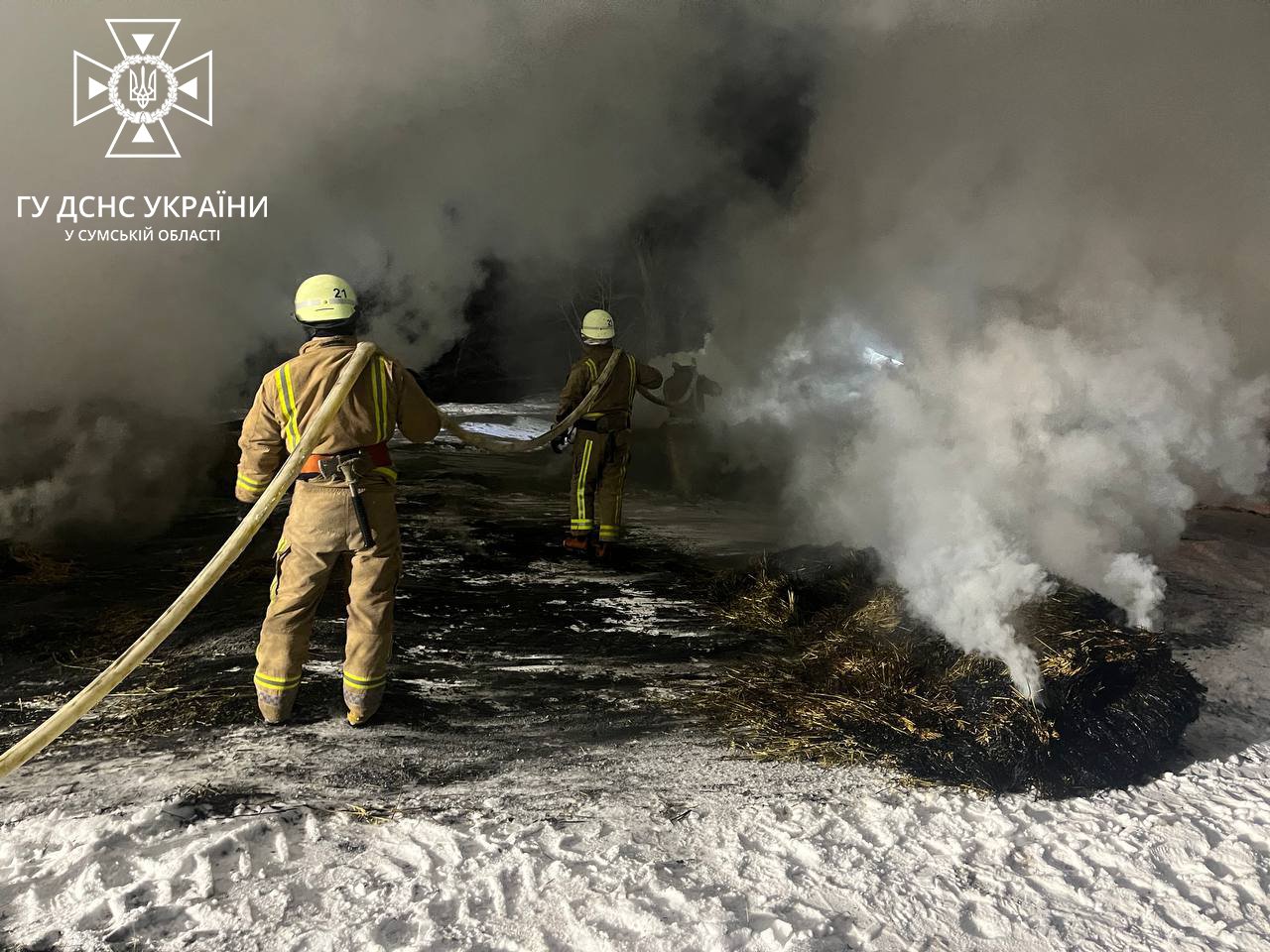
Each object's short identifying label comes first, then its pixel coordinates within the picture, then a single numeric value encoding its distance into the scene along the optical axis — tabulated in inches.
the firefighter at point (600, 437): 246.4
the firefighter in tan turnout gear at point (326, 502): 131.1
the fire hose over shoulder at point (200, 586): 104.0
